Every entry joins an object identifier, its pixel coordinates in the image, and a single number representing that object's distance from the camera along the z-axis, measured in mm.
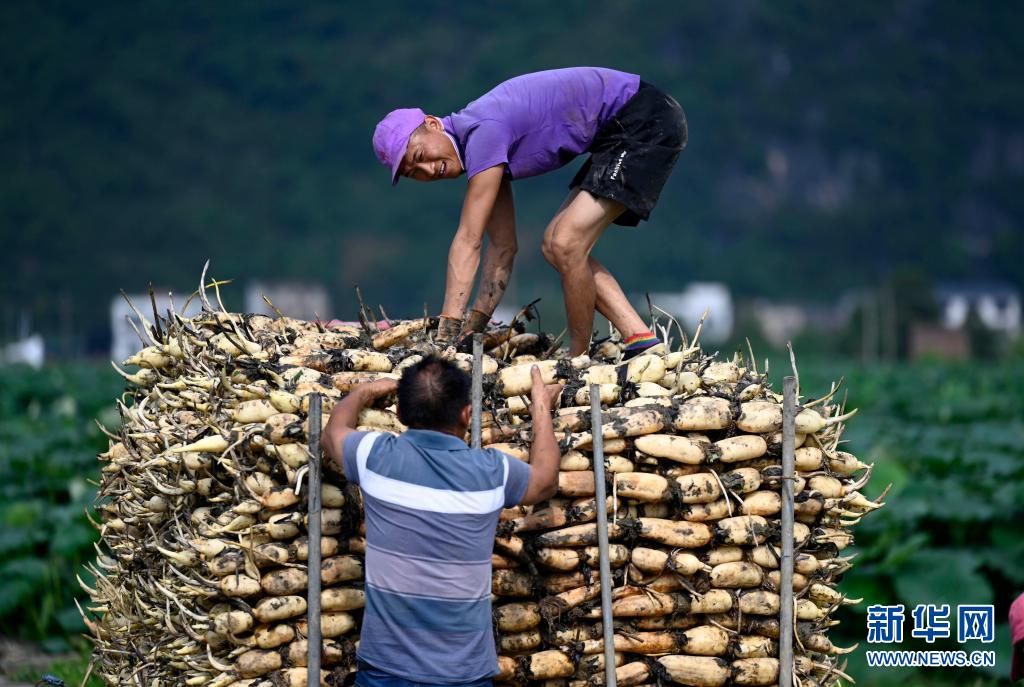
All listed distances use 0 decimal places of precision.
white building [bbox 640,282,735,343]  138500
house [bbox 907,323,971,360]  118881
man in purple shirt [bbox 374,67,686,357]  11266
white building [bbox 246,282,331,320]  132625
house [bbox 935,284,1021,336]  170875
